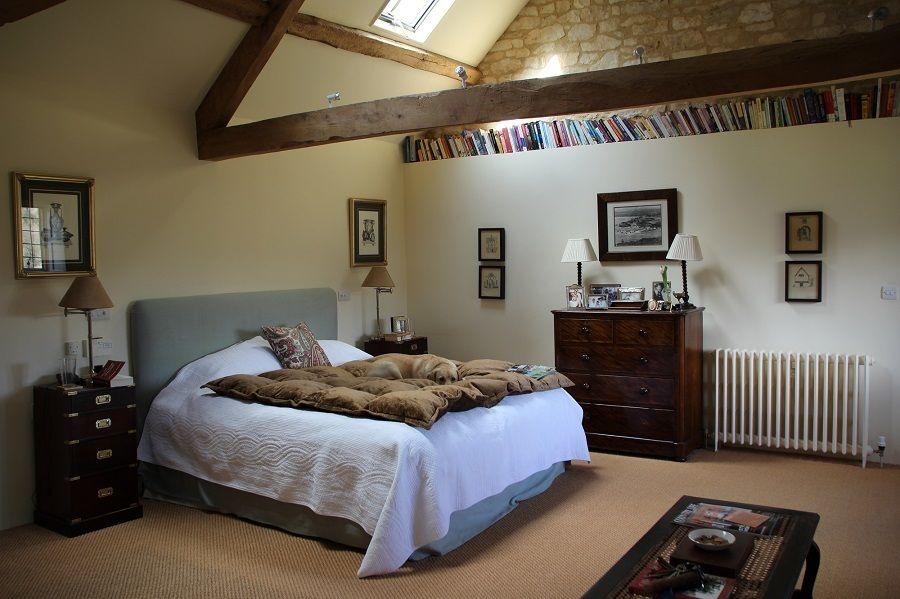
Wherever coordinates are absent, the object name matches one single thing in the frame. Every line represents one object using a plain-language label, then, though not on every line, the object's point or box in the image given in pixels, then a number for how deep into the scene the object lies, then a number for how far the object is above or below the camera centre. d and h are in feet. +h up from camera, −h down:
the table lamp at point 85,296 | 14.71 -0.38
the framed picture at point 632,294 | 20.27 -0.61
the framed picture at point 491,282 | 22.79 -0.29
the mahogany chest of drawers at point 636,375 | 18.48 -2.54
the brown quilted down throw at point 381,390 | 13.48 -2.23
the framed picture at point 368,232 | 22.50 +1.21
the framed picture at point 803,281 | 18.40 -0.29
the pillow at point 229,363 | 16.85 -1.97
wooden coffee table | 8.20 -3.32
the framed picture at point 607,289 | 20.59 -0.48
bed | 12.41 -3.21
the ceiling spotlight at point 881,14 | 15.61 +5.36
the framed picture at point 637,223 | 20.11 +1.24
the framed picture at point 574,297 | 20.36 -0.67
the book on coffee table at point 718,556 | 8.54 -3.23
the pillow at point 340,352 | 19.24 -1.97
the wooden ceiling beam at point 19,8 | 11.18 +3.93
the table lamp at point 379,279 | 22.02 -0.16
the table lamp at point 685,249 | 18.86 +0.52
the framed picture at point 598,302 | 20.33 -0.81
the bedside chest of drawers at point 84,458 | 14.23 -3.40
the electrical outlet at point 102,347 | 16.07 -1.48
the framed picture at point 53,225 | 14.82 +1.01
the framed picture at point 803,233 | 18.33 +0.87
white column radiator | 17.92 -3.16
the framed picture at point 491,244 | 22.71 +0.83
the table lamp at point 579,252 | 20.44 +0.51
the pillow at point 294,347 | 18.04 -1.72
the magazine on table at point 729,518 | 9.97 -3.27
